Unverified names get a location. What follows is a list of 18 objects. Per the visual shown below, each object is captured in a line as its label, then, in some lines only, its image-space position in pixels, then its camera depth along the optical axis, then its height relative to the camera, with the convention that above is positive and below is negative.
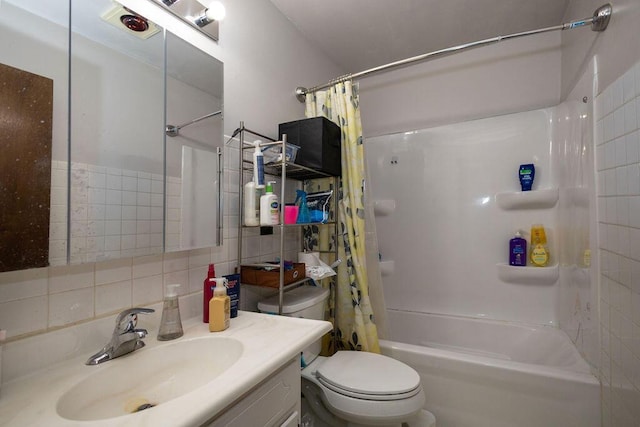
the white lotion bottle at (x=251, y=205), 1.23 +0.06
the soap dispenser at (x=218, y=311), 0.92 -0.31
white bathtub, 1.18 -0.78
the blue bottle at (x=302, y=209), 1.46 +0.05
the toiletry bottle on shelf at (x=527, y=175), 1.82 +0.27
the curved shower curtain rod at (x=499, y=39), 1.18 +0.86
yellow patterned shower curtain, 1.57 -0.11
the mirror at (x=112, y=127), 0.71 +0.28
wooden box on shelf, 1.20 -0.25
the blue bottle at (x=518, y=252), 1.84 -0.23
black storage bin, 1.42 +0.40
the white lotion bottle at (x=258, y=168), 1.23 +0.22
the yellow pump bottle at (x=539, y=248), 1.79 -0.20
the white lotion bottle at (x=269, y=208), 1.21 +0.04
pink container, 1.33 +0.02
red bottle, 1.02 -0.28
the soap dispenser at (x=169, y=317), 0.87 -0.31
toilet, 1.08 -0.68
